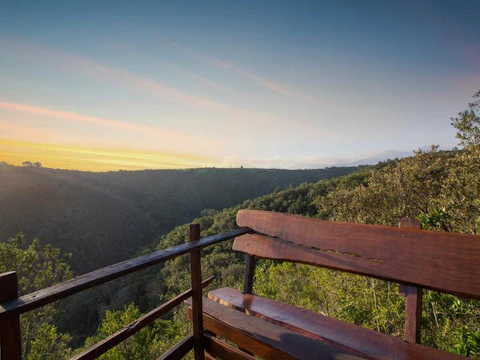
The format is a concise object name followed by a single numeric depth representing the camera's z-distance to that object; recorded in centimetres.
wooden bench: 144
